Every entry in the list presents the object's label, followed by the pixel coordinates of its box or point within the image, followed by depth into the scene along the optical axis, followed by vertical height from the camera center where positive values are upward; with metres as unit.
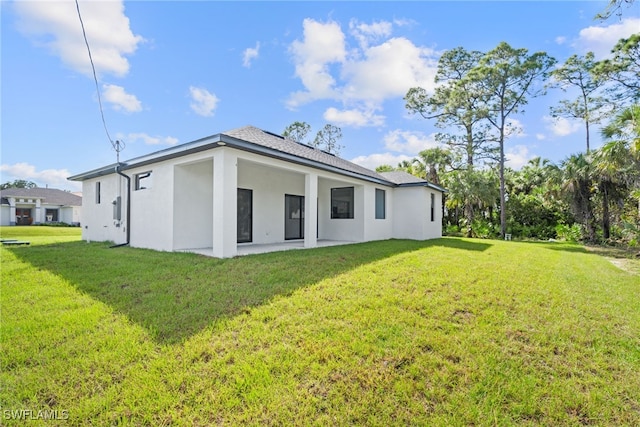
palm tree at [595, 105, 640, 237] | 10.13 +2.59
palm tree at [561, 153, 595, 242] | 14.97 +1.53
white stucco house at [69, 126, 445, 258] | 7.93 +0.67
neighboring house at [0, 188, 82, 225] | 31.56 +1.07
